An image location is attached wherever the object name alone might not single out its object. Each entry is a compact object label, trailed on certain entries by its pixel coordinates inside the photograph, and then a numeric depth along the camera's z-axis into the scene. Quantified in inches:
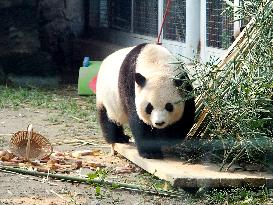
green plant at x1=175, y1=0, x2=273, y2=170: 280.3
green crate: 527.2
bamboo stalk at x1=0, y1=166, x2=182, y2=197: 275.2
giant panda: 305.7
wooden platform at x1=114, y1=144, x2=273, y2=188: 271.1
